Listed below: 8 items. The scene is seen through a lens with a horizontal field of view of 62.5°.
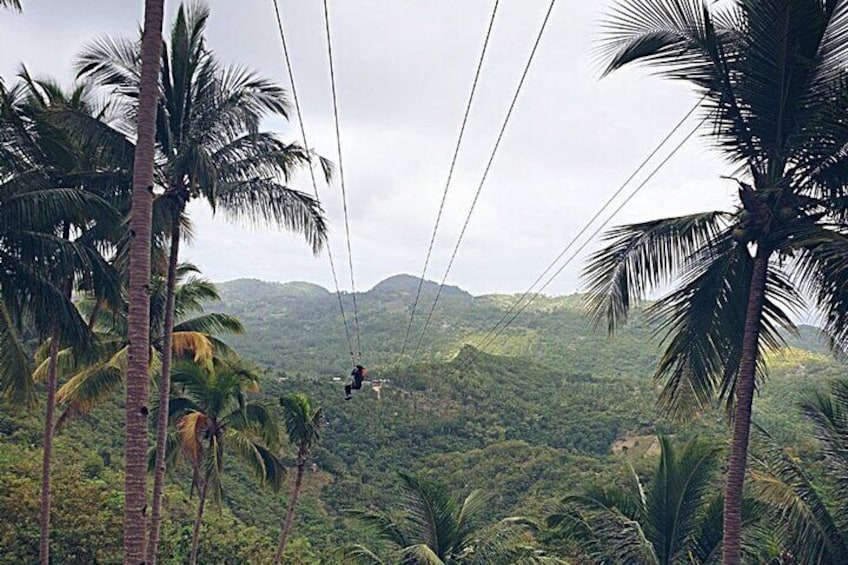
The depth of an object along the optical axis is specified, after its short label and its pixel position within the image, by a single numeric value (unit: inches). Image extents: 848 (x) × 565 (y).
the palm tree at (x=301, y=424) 574.6
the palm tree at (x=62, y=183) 346.6
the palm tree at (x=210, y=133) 401.7
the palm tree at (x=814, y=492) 319.6
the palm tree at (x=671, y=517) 358.3
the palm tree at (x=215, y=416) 551.5
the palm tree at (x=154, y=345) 521.7
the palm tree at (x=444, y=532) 413.7
